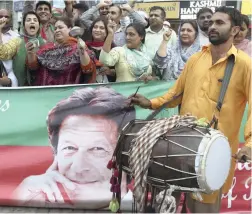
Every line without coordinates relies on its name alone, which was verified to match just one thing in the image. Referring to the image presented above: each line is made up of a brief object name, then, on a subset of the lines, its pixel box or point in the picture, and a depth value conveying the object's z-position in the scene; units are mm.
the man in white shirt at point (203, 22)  5523
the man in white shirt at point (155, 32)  5559
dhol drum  2695
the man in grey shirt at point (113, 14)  6195
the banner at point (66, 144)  4426
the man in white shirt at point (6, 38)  5016
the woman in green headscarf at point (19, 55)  5102
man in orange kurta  3139
